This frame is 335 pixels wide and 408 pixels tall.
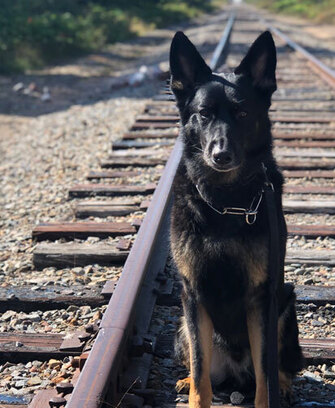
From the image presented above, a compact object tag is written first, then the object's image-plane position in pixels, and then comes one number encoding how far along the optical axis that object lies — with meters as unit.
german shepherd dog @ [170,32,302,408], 2.94
